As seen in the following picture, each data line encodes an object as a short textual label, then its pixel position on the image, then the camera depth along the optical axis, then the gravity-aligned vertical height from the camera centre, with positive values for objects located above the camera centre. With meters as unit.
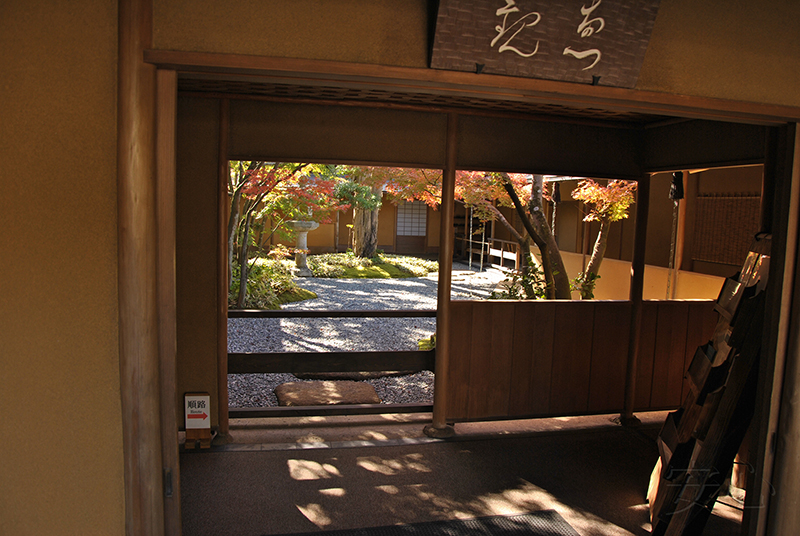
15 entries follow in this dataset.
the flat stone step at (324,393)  5.00 -1.63
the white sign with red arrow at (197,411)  3.65 -1.31
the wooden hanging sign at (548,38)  1.89 +0.72
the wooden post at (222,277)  3.72 -0.40
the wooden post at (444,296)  3.96 -0.50
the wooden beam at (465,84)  1.83 +0.55
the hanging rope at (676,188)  6.38 +0.60
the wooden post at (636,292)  4.38 -0.47
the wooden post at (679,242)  7.26 -0.06
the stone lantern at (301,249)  12.80 -0.62
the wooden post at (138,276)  1.75 -0.19
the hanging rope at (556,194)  8.25 +0.62
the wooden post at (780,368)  2.38 -0.57
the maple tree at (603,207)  6.88 +0.37
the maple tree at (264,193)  7.11 +0.44
